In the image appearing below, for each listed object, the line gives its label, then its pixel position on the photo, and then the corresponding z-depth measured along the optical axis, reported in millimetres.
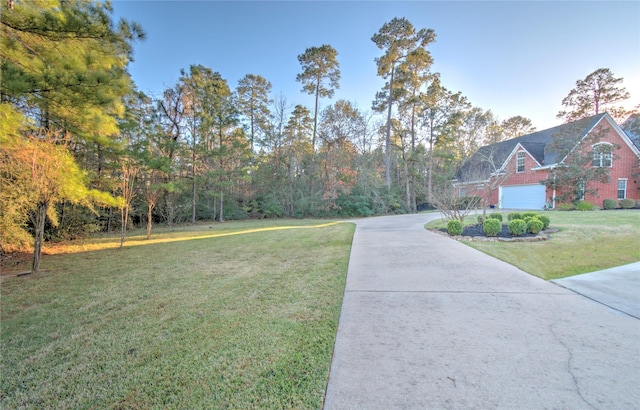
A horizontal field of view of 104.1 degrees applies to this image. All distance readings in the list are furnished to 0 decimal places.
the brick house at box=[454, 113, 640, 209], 16094
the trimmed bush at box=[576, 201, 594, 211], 15289
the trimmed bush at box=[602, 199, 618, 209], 15727
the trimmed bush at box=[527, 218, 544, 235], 7025
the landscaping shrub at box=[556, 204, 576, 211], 15820
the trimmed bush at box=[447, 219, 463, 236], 7547
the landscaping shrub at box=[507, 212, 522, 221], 8623
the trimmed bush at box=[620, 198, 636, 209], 15750
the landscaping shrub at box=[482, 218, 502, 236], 7043
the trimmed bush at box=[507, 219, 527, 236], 6953
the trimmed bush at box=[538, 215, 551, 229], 7864
